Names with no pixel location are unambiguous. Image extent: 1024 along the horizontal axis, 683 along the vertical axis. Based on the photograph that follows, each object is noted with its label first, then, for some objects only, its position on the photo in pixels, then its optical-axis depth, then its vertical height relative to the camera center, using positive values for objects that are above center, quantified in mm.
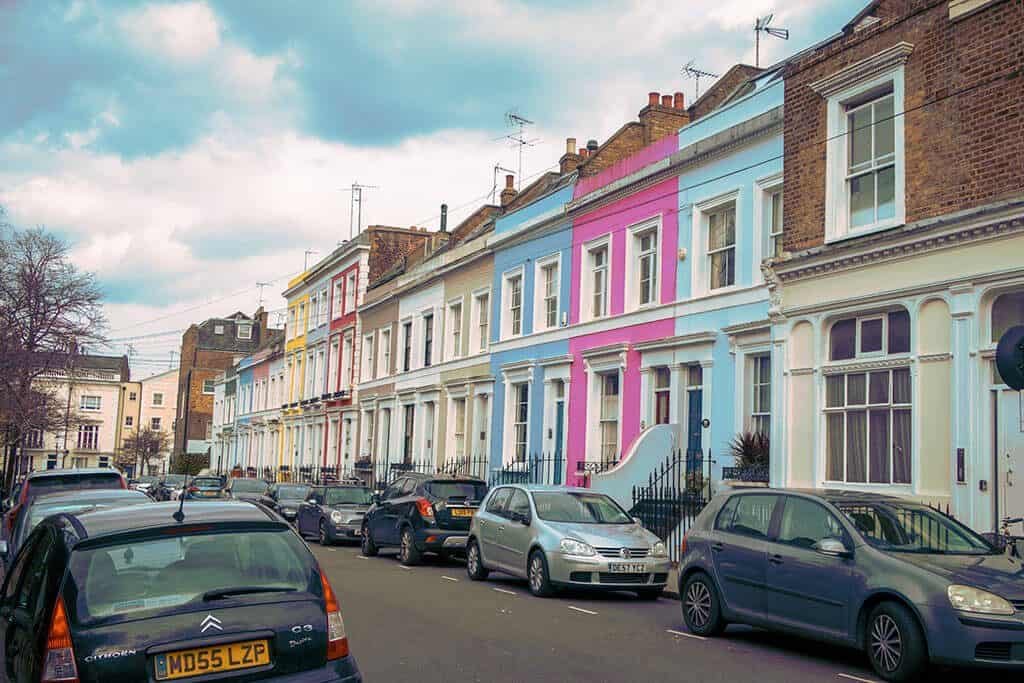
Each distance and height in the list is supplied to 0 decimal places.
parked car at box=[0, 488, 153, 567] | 11008 -693
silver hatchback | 14242 -1148
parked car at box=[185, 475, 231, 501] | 34378 -1394
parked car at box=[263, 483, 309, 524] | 29944 -1386
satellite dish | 11062 +1262
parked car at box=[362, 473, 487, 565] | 19156 -1072
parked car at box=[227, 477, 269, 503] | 32791 -1214
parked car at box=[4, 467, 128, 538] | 17073 -636
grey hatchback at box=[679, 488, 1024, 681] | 8492 -945
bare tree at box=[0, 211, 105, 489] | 36750 +4252
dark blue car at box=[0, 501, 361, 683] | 5234 -824
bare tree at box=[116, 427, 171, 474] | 95000 -326
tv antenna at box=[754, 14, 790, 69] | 27797 +11544
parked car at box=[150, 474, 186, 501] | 40431 -1718
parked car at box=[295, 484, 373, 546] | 24547 -1433
